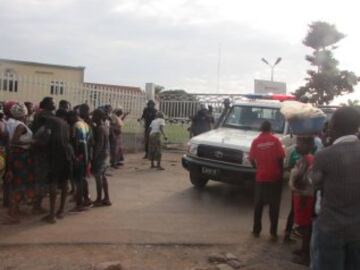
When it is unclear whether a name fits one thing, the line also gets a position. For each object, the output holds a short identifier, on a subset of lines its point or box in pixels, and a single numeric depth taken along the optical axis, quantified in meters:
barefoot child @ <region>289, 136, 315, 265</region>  7.21
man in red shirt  8.12
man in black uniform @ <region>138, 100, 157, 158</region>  16.80
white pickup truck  10.52
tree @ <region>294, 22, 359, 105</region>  41.47
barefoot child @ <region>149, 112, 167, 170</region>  14.77
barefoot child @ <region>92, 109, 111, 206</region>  9.45
